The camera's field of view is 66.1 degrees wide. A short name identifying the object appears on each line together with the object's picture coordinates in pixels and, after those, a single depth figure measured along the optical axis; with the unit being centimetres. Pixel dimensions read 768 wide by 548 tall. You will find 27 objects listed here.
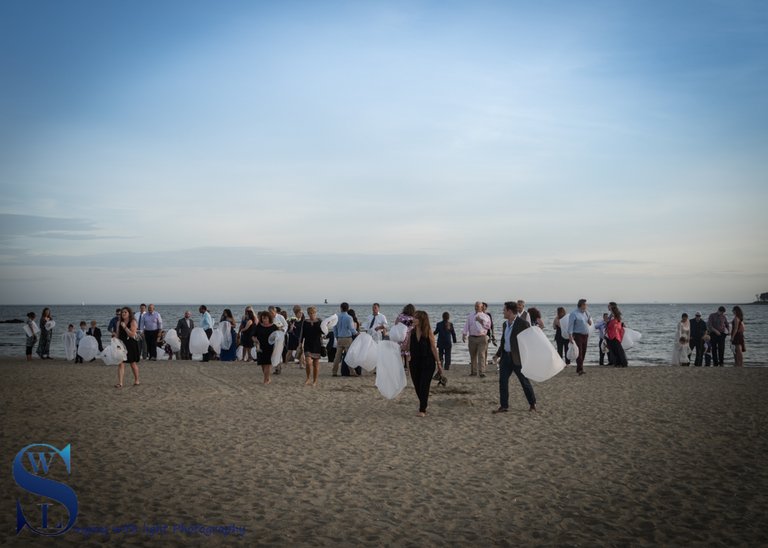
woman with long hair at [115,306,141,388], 1380
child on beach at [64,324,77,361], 2411
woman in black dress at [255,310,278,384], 1495
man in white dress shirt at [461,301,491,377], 1716
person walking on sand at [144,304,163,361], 2175
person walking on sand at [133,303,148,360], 2188
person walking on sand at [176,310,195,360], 2373
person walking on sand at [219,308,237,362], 2395
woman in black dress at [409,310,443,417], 1069
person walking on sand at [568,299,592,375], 1764
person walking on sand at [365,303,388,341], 1712
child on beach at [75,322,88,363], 2267
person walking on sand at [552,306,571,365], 2009
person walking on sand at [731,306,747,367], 2028
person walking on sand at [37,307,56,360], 2395
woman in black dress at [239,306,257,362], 1916
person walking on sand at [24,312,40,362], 2408
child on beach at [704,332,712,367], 2080
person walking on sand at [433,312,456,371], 1988
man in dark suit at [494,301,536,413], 1078
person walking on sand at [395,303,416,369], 1379
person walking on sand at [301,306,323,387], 1499
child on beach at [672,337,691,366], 2144
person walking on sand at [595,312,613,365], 2062
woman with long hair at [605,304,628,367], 1909
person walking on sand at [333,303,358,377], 1702
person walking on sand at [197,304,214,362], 2378
